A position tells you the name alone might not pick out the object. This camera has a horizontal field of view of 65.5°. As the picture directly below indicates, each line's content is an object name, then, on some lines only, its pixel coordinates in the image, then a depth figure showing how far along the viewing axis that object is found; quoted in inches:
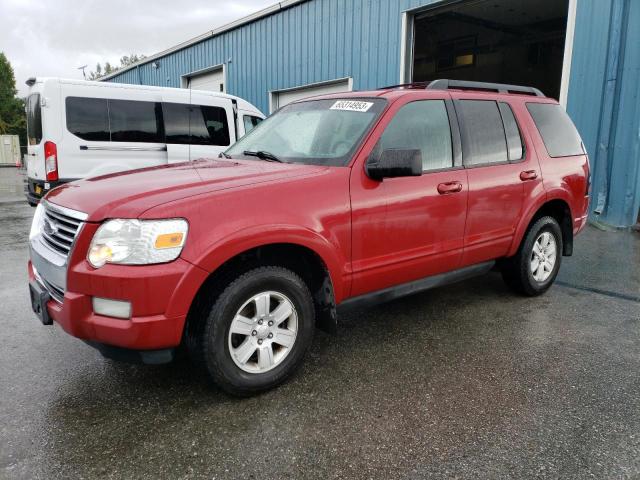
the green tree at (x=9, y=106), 2068.2
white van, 322.0
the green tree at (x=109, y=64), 3949.8
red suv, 95.1
